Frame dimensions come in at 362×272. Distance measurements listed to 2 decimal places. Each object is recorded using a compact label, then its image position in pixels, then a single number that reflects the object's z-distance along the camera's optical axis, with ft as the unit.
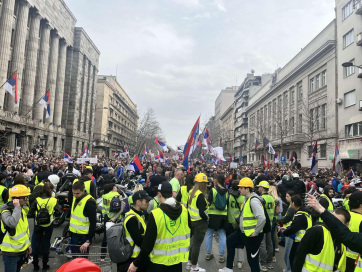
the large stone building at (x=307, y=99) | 109.19
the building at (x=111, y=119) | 250.37
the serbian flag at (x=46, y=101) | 77.83
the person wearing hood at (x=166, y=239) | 11.03
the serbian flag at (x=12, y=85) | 61.77
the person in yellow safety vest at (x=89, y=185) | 23.21
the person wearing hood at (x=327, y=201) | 17.62
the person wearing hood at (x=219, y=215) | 21.69
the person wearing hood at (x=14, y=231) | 14.40
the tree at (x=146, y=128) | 211.00
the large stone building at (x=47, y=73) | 104.73
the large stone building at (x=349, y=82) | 91.45
